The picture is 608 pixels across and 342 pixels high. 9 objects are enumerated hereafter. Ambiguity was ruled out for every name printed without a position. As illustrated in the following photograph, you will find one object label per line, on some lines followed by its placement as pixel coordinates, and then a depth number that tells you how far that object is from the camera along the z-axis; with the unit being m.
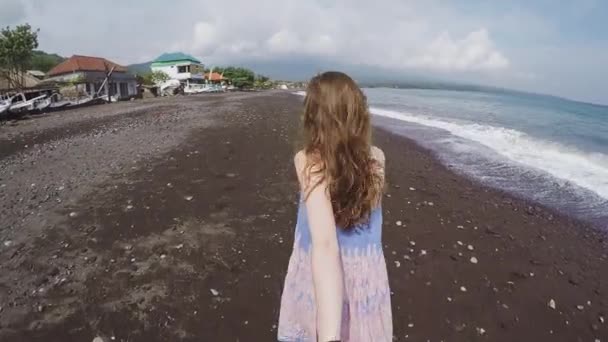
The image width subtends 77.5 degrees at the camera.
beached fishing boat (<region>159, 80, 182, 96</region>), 55.62
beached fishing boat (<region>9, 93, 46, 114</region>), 24.95
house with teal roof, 79.12
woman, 1.41
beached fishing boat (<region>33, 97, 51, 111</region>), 27.92
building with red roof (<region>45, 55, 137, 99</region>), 44.50
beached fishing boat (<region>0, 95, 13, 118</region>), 23.57
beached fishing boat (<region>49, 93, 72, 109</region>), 30.15
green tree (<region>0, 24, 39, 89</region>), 37.84
